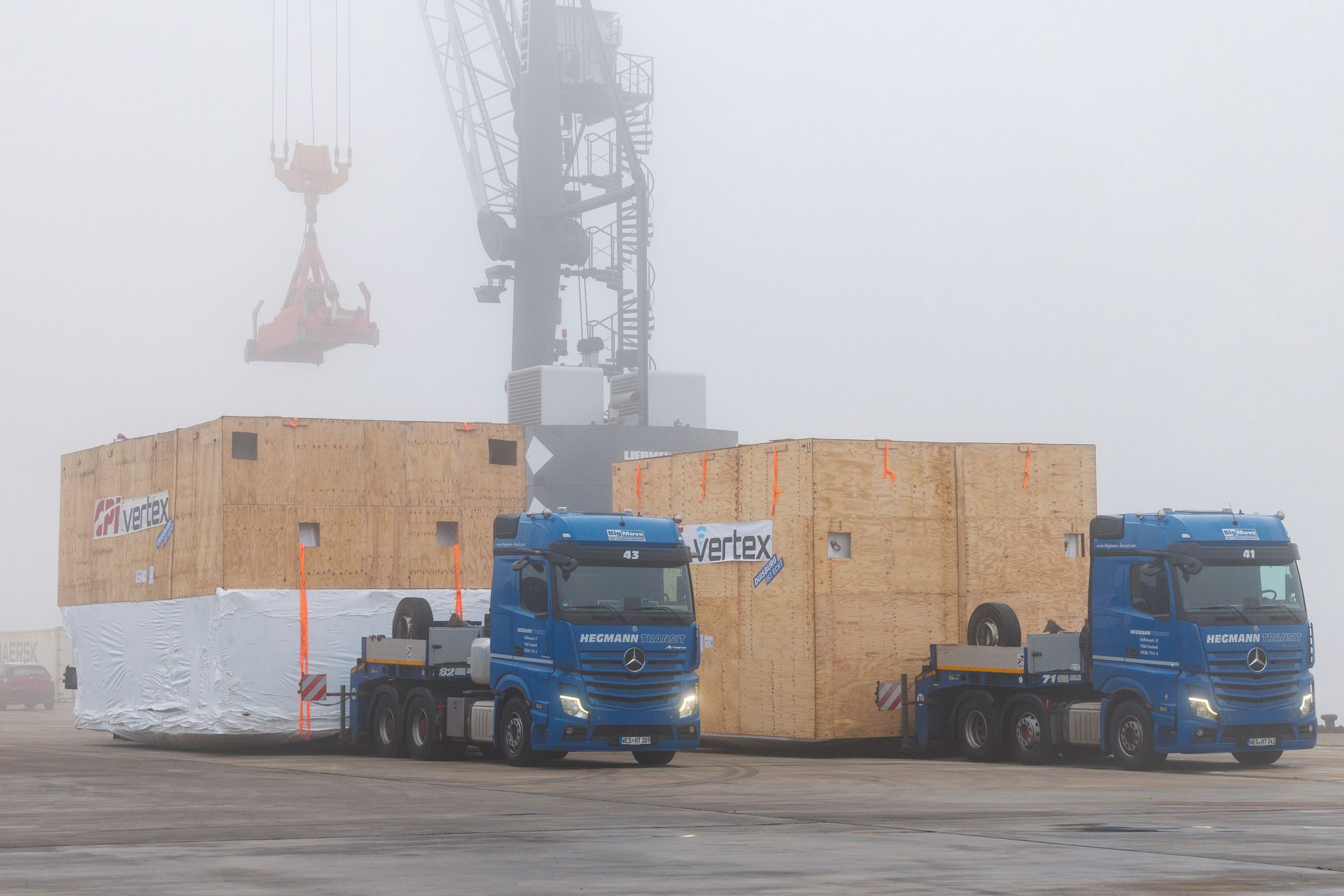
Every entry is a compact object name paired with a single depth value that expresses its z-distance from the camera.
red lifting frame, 68.38
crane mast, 57.16
